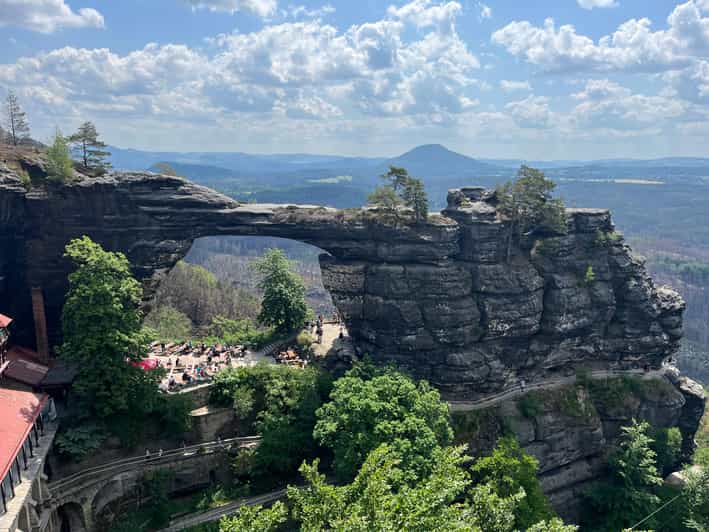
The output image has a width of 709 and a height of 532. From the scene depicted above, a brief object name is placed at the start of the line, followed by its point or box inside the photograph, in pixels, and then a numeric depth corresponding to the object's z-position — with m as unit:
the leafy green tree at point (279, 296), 46.91
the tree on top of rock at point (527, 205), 45.56
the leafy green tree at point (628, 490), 40.56
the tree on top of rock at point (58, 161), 38.34
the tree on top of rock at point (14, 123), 49.44
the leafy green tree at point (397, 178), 43.53
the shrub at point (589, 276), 47.00
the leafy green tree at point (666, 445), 45.75
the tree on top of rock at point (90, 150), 41.69
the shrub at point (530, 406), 43.75
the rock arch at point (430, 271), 38.78
